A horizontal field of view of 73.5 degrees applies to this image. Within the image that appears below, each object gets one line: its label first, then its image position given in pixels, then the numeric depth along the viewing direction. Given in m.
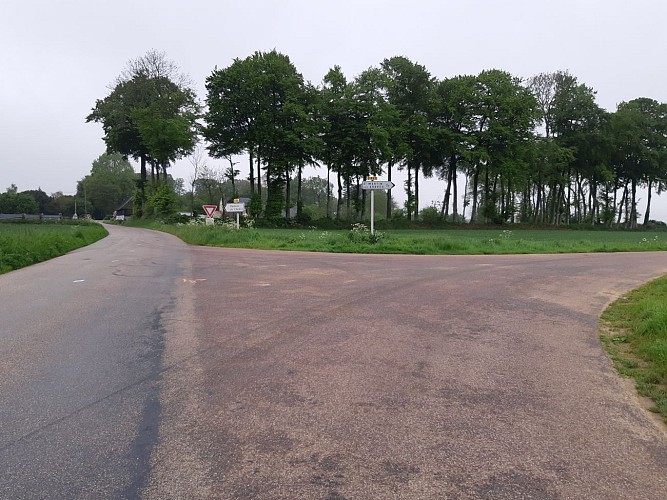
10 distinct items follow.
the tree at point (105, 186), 108.81
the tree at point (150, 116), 51.59
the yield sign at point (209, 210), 29.19
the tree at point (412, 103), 52.84
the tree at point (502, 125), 52.88
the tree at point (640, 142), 59.84
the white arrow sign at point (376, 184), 19.80
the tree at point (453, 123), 53.00
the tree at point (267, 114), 50.28
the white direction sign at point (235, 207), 27.09
